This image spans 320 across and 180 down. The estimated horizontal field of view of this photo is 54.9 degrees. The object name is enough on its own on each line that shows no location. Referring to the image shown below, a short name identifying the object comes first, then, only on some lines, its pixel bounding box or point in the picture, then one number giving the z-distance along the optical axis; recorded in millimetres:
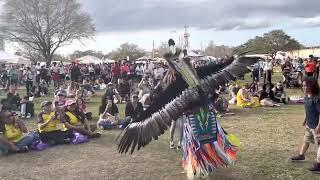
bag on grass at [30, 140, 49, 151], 5897
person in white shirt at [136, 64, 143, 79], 17603
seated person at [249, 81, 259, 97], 10797
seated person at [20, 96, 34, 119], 8931
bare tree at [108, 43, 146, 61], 52543
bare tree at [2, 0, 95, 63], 30922
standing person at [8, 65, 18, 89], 16121
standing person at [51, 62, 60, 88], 16229
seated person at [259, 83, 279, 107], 9902
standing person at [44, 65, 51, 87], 16374
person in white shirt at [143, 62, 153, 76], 15763
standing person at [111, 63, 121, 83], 16005
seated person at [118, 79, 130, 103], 11602
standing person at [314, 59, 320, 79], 14708
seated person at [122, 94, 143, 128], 7168
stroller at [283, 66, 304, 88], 13865
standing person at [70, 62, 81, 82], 16381
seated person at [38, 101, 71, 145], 6151
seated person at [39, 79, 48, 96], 14087
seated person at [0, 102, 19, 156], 5664
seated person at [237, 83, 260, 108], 9792
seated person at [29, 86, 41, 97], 13496
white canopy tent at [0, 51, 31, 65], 20651
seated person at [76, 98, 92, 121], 7503
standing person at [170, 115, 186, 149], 5461
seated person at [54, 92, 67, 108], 7724
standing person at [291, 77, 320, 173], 4402
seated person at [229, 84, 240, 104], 10444
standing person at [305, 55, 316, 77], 13345
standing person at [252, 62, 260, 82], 14942
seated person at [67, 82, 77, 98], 9889
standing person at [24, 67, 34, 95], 13914
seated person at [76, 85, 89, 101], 9785
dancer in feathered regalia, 3416
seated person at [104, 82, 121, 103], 8232
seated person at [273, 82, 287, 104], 10360
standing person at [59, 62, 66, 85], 16652
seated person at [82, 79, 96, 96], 12869
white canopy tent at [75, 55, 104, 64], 30705
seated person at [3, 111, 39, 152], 5799
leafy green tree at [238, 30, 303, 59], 43104
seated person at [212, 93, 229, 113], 8747
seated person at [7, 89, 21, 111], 9159
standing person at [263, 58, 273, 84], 14011
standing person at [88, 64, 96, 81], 18577
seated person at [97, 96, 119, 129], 7373
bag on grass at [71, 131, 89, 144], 6248
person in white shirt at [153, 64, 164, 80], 14097
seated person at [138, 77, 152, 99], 9623
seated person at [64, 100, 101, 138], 6470
